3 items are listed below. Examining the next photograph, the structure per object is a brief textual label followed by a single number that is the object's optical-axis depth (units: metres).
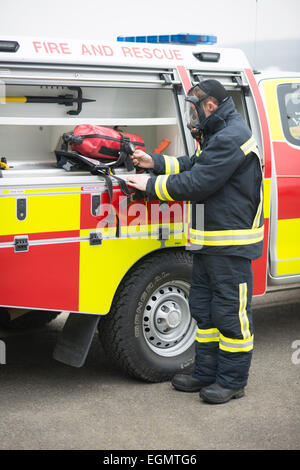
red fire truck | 4.27
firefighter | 4.46
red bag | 4.51
